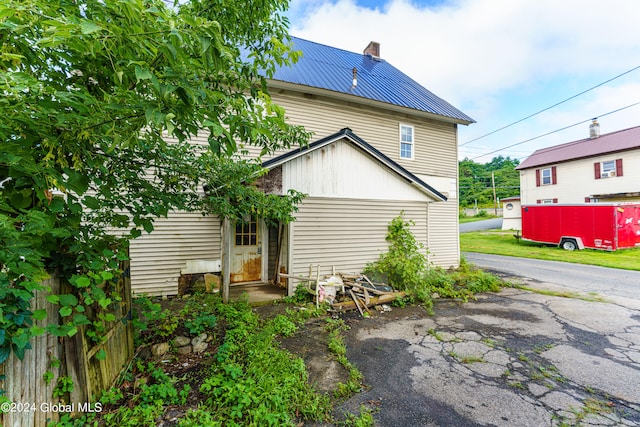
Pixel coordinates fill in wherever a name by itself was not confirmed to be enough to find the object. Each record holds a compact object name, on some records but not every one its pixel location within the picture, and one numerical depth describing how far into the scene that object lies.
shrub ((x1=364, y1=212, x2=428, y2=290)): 6.75
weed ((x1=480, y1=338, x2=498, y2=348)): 4.18
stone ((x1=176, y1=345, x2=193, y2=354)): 3.63
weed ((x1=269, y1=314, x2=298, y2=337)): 4.46
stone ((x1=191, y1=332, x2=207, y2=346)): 3.79
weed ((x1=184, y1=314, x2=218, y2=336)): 3.93
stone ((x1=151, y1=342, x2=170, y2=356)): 3.51
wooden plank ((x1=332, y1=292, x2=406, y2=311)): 5.75
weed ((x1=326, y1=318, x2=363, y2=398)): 3.04
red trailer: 12.03
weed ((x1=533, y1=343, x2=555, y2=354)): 3.97
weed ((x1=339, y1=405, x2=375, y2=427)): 2.51
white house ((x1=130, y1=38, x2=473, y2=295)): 6.01
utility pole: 38.39
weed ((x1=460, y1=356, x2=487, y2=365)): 3.71
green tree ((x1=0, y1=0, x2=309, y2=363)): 1.29
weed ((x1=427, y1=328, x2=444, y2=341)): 4.46
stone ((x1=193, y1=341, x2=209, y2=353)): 3.71
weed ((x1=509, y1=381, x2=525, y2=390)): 3.12
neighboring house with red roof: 17.12
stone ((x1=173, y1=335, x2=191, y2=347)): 3.69
